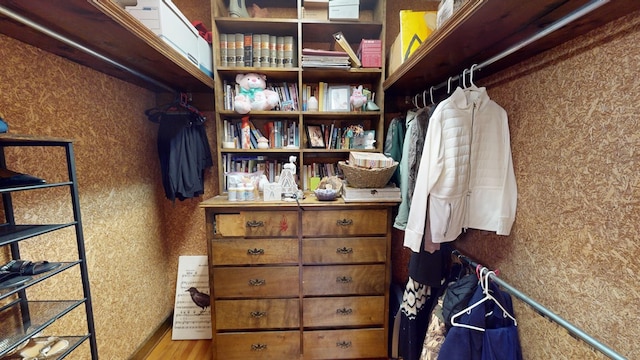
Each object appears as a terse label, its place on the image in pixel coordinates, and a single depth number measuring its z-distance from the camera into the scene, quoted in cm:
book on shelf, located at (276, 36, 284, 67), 168
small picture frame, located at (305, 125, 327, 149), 180
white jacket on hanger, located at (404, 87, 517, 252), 106
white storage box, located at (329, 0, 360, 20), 159
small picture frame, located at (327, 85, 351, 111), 178
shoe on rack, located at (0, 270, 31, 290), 71
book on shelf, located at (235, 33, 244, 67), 164
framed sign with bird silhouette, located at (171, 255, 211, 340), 186
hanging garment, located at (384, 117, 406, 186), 164
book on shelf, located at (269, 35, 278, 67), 167
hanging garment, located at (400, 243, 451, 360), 128
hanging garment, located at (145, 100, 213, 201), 160
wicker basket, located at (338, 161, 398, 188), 142
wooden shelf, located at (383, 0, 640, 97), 71
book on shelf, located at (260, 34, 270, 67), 164
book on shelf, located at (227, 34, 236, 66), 165
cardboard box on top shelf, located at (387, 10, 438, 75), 146
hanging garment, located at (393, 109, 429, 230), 131
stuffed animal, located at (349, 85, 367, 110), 169
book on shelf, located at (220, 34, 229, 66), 165
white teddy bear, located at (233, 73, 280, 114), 165
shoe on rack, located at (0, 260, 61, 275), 78
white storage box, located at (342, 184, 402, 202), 147
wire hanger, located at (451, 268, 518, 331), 102
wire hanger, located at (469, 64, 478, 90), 106
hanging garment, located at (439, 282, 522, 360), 98
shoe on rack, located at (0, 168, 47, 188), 71
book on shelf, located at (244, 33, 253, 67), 166
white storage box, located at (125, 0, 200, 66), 117
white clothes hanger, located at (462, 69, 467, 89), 111
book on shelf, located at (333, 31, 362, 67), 162
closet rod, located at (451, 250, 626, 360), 67
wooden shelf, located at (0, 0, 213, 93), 77
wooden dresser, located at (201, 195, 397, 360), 145
